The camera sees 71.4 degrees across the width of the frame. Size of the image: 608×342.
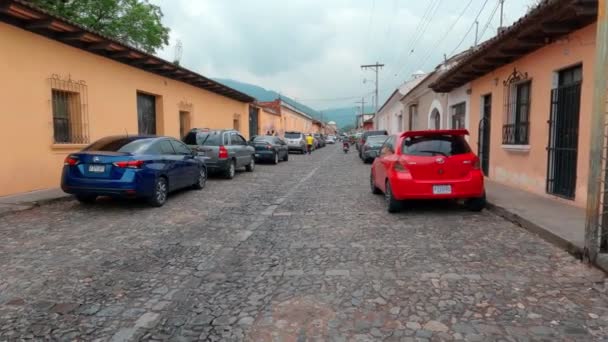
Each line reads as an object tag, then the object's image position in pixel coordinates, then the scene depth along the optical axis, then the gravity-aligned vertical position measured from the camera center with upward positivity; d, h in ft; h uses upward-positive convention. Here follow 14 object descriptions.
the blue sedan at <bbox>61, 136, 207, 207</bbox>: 25.18 -1.76
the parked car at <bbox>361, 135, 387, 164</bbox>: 63.36 -0.80
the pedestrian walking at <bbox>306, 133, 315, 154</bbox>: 106.44 -0.42
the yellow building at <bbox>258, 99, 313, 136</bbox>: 136.46 +9.60
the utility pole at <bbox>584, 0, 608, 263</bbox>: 14.89 -0.46
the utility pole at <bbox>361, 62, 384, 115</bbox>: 169.46 +30.16
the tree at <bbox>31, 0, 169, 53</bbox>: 81.30 +24.90
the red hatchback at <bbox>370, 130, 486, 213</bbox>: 24.18 -1.64
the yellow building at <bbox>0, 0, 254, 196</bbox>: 29.46 +4.32
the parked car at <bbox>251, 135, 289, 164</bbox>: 63.77 -1.00
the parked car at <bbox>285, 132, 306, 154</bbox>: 96.37 +0.08
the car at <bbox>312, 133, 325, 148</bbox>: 139.10 +0.63
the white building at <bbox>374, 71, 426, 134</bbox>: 100.22 +9.32
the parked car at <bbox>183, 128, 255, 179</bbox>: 42.60 -0.66
